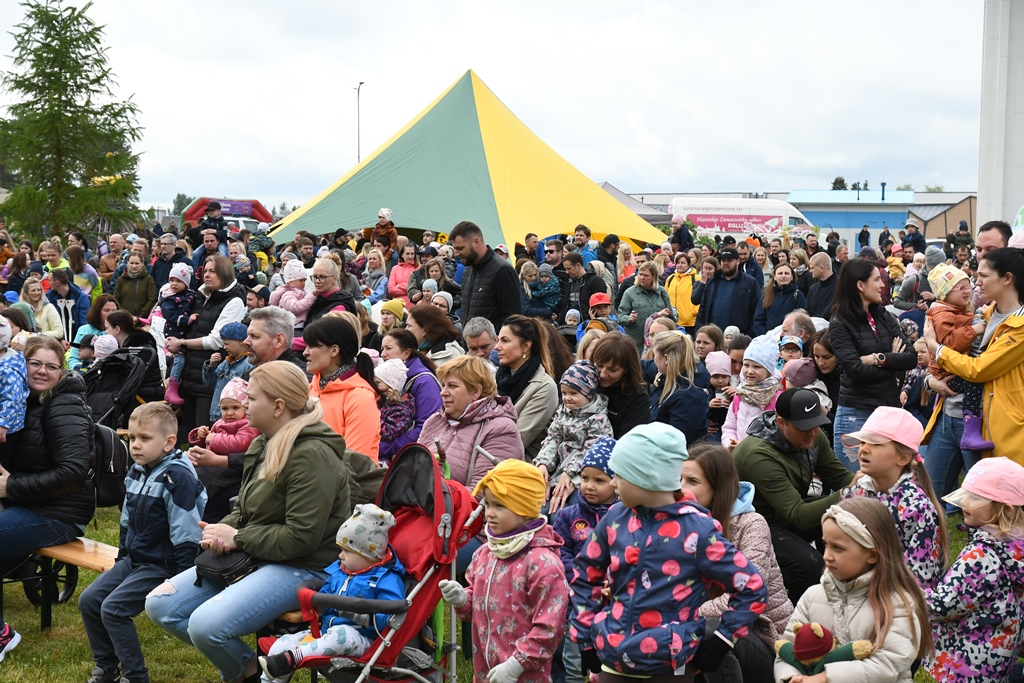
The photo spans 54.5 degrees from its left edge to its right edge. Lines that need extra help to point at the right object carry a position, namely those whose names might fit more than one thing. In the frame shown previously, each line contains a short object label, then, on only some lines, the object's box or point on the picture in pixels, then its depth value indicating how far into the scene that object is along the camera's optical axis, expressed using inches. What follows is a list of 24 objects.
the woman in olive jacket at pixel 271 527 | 176.2
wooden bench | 221.0
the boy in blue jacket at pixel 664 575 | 137.9
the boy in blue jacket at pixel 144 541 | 196.7
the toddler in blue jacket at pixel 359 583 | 167.6
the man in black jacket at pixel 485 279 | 335.9
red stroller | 166.2
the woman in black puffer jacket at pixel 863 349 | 269.3
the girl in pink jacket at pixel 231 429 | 225.0
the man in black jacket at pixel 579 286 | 479.8
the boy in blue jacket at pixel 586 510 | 175.8
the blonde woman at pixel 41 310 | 443.8
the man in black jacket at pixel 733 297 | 448.5
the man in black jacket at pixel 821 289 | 408.8
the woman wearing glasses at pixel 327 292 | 361.7
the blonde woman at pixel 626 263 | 586.9
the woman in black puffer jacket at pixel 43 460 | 225.9
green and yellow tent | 713.6
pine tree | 1009.5
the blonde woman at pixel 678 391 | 251.3
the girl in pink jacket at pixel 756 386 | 238.4
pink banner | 1464.1
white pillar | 975.0
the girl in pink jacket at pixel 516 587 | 160.4
